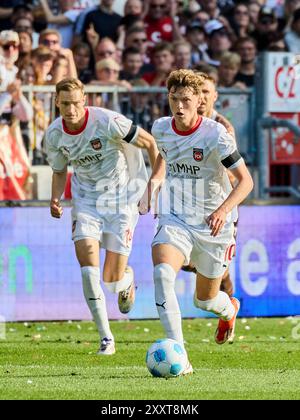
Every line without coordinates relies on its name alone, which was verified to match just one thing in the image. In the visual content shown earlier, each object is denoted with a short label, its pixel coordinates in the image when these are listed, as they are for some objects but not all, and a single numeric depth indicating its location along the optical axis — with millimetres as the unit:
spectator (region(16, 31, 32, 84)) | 15864
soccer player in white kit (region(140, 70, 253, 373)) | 9562
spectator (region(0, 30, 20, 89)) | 15277
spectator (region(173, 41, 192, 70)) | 17250
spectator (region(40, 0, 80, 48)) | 17547
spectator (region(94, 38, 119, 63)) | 17016
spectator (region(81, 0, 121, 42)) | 17609
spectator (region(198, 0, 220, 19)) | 18859
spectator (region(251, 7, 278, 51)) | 19062
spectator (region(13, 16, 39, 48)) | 16750
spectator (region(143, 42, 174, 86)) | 17031
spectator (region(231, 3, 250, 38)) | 19000
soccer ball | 9195
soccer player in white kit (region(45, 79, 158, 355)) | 11344
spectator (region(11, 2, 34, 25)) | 17016
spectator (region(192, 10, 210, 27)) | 18625
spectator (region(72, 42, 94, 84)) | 17016
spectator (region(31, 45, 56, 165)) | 15203
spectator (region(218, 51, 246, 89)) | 17516
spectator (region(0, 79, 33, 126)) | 14984
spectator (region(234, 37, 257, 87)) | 18031
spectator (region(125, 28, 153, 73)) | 17375
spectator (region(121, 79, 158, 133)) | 15523
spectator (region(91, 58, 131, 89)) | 16402
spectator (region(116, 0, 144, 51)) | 17797
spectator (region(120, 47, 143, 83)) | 17125
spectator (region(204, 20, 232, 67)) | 18406
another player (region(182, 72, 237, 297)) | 12359
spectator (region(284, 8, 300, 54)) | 19125
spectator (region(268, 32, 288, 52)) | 18844
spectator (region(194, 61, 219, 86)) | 15669
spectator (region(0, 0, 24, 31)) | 17281
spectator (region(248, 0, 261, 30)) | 19234
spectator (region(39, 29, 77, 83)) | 15766
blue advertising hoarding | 14672
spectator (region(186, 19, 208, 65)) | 18375
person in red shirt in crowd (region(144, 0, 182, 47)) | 18188
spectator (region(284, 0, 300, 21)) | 19369
